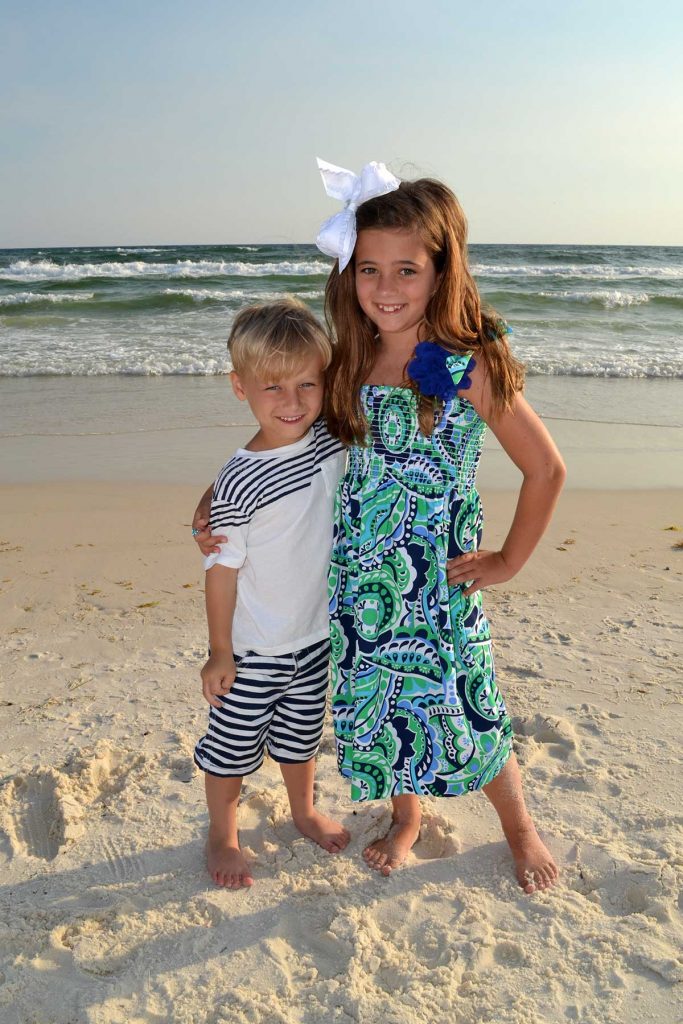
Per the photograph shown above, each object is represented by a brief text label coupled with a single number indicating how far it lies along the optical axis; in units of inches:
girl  80.0
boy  80.8
